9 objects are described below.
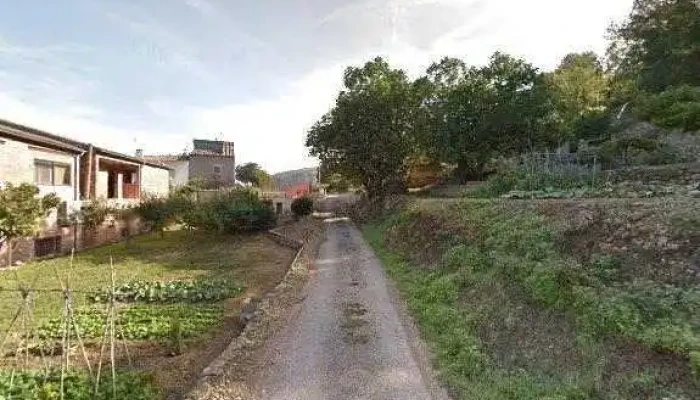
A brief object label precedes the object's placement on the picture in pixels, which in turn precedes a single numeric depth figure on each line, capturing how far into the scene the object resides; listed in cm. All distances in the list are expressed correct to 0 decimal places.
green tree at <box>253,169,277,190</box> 6157
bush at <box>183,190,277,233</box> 2733
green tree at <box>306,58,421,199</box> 3466
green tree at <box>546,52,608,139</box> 3161
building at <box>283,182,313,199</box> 5356
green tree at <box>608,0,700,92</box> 2484
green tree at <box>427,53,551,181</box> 3038
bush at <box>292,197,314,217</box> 3897
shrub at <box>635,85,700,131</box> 1745
